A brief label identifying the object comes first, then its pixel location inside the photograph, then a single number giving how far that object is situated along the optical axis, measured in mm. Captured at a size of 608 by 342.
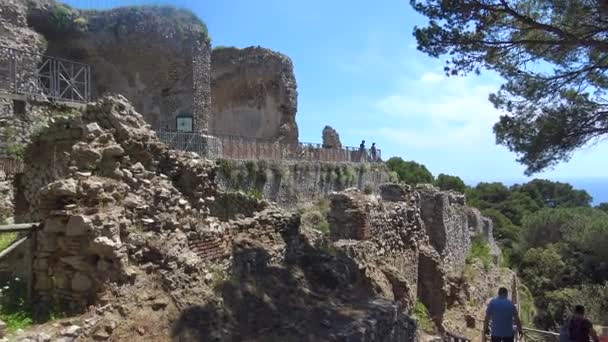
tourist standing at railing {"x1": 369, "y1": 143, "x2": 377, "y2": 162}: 29661
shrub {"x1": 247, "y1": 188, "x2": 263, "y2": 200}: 18288
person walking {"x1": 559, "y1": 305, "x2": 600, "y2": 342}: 7016
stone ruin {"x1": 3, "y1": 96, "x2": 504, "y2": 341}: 5152
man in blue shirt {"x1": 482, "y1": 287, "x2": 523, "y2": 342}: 7266
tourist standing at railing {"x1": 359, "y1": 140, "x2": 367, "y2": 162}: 28247
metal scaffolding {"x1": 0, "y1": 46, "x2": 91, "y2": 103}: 15414
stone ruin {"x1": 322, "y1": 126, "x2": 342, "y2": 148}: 31681
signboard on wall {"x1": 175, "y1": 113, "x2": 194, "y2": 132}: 20672
